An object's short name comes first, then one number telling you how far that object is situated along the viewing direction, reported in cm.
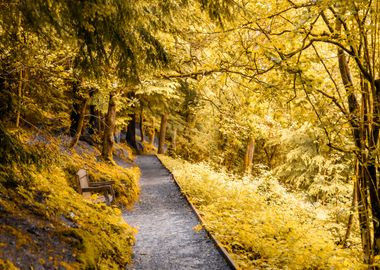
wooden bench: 816
